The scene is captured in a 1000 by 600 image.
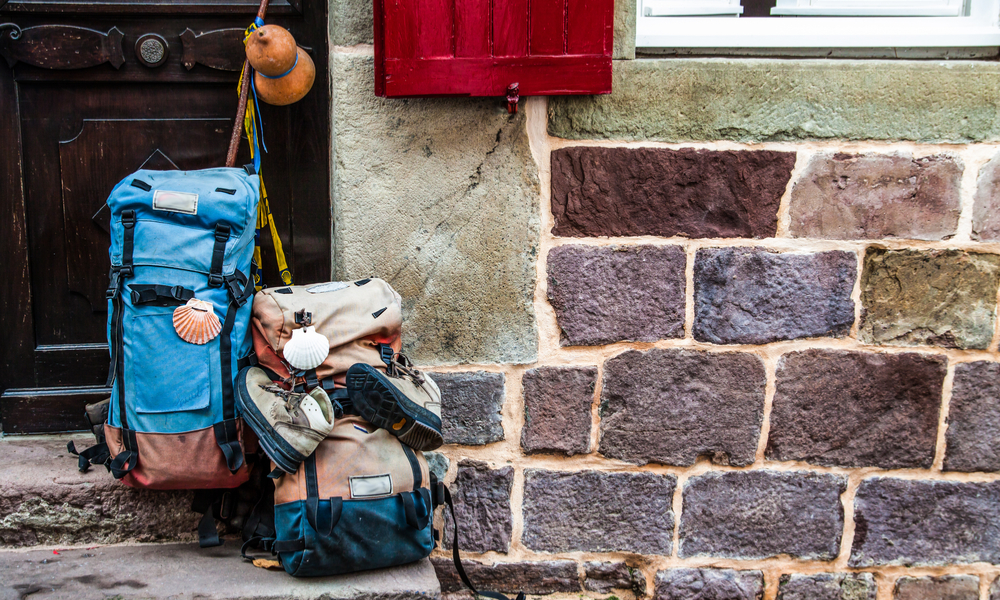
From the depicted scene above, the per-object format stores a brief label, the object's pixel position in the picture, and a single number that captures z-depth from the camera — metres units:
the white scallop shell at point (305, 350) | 1.55
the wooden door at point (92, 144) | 1.88
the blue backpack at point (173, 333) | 1.55
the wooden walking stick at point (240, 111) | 1.77
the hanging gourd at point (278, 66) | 1.66
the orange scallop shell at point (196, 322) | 1.54
